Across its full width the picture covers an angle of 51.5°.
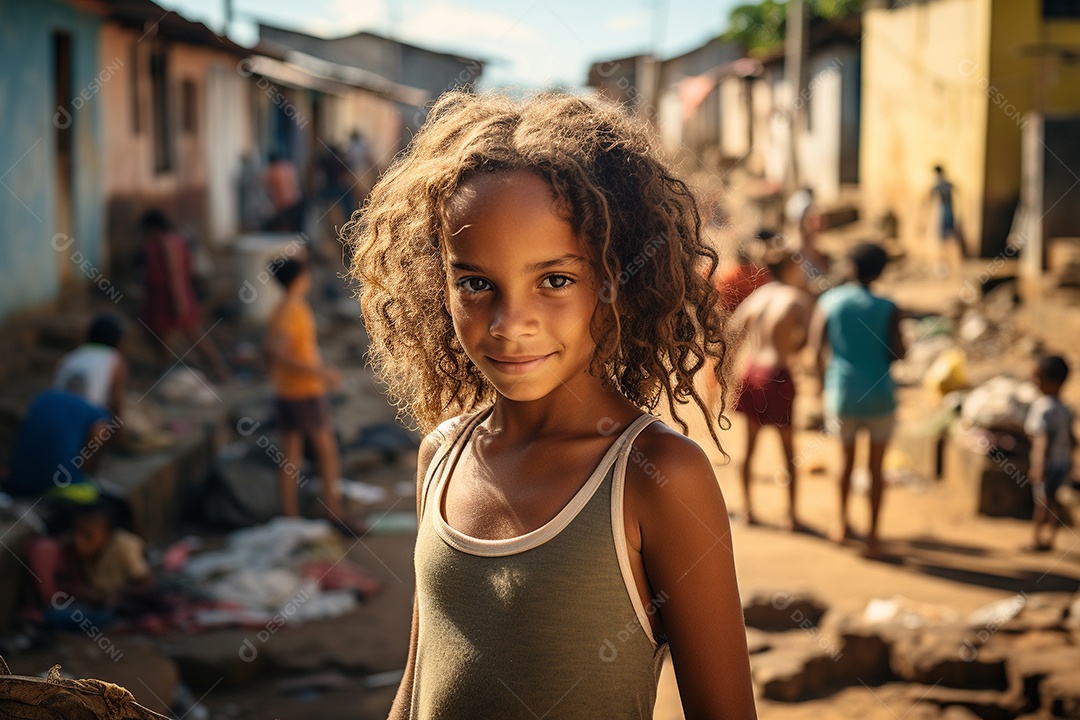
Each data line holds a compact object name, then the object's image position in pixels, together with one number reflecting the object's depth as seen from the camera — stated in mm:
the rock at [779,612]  5121
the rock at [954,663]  4281
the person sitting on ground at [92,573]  5148
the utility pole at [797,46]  18000
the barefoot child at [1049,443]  6051
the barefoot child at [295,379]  6688
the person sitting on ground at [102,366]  6172
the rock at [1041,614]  4492
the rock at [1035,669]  4016
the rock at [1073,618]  4469
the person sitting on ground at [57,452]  5516
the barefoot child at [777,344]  6699
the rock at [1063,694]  3824
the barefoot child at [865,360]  6223
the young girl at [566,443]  1411
